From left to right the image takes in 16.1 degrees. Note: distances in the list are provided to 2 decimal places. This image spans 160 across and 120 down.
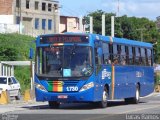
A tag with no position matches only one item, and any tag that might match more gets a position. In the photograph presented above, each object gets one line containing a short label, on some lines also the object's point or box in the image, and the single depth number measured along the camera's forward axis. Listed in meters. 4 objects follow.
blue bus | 24.52
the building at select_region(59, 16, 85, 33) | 119.69
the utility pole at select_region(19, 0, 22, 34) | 95.86
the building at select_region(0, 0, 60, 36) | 93.25
